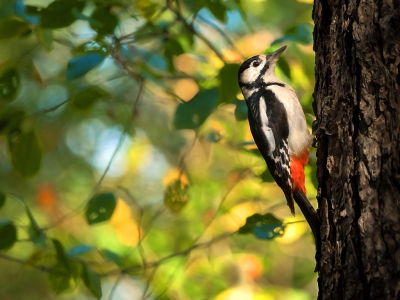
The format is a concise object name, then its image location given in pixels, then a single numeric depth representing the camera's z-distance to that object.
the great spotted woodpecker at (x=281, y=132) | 7.25
